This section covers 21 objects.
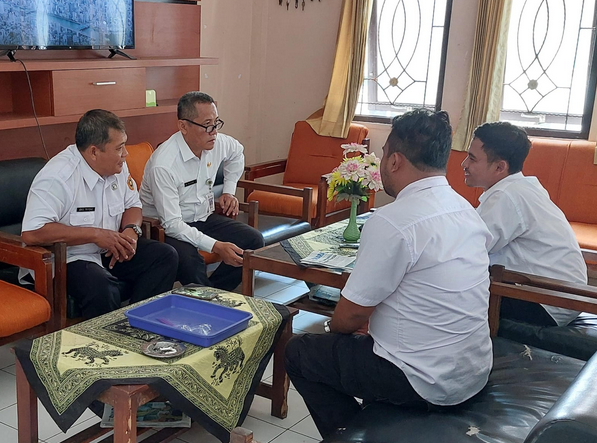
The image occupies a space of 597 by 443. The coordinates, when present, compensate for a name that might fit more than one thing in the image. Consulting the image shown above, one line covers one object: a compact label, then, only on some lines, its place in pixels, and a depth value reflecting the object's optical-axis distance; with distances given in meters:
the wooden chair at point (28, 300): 2.66
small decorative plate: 2.06
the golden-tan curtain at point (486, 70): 4.80
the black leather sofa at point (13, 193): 3.23
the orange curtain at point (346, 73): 5.26
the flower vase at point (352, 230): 3.38
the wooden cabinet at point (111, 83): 3.64
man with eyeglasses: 3.48
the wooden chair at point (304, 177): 4.47
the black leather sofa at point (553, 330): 2.55
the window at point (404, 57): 5.18
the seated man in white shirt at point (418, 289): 1.94
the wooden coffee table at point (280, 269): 2.89
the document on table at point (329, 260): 2.95
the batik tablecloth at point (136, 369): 1.96
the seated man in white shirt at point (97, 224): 2.96
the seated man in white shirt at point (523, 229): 2.70
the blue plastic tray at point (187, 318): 2.18
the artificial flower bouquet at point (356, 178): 3.38
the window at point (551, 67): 4.75
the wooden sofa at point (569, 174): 4.52
